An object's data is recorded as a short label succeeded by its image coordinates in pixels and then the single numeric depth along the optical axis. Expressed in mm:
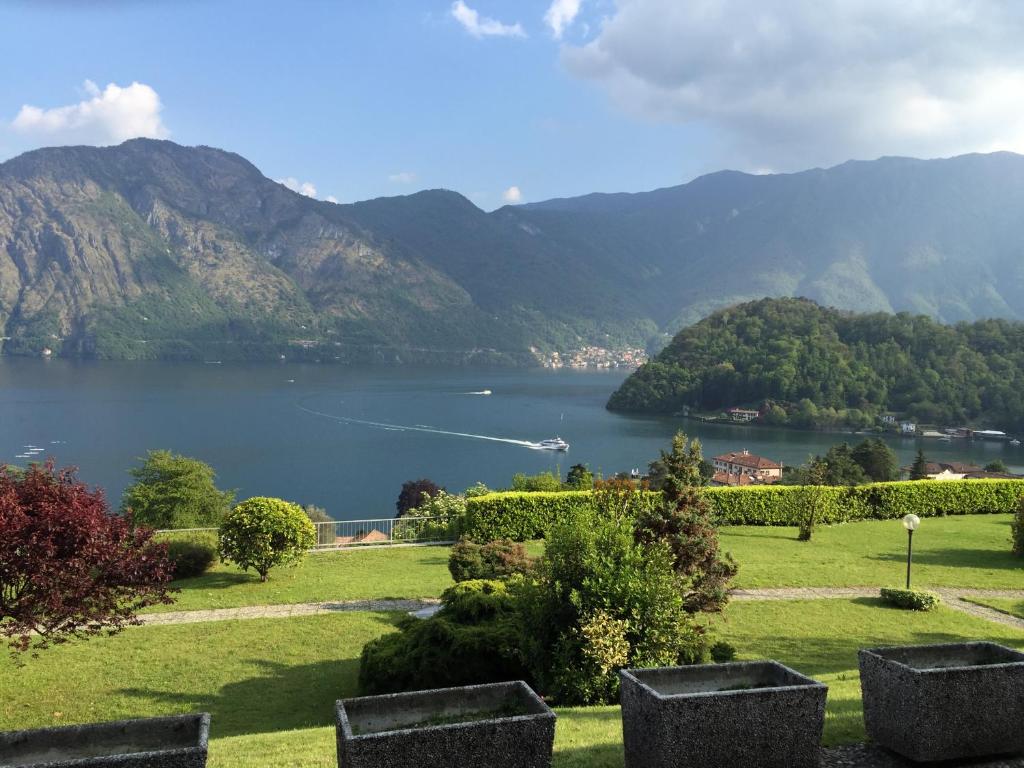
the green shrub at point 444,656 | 8914
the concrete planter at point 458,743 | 3797
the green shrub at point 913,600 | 14383
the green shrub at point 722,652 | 8954
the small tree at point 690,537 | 10781
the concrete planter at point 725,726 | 4199
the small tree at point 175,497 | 29609
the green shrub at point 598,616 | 7684
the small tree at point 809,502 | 23938
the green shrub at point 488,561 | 13453
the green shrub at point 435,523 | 24047
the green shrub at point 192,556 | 17172
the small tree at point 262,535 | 16453
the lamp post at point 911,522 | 15548
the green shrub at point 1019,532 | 19962
